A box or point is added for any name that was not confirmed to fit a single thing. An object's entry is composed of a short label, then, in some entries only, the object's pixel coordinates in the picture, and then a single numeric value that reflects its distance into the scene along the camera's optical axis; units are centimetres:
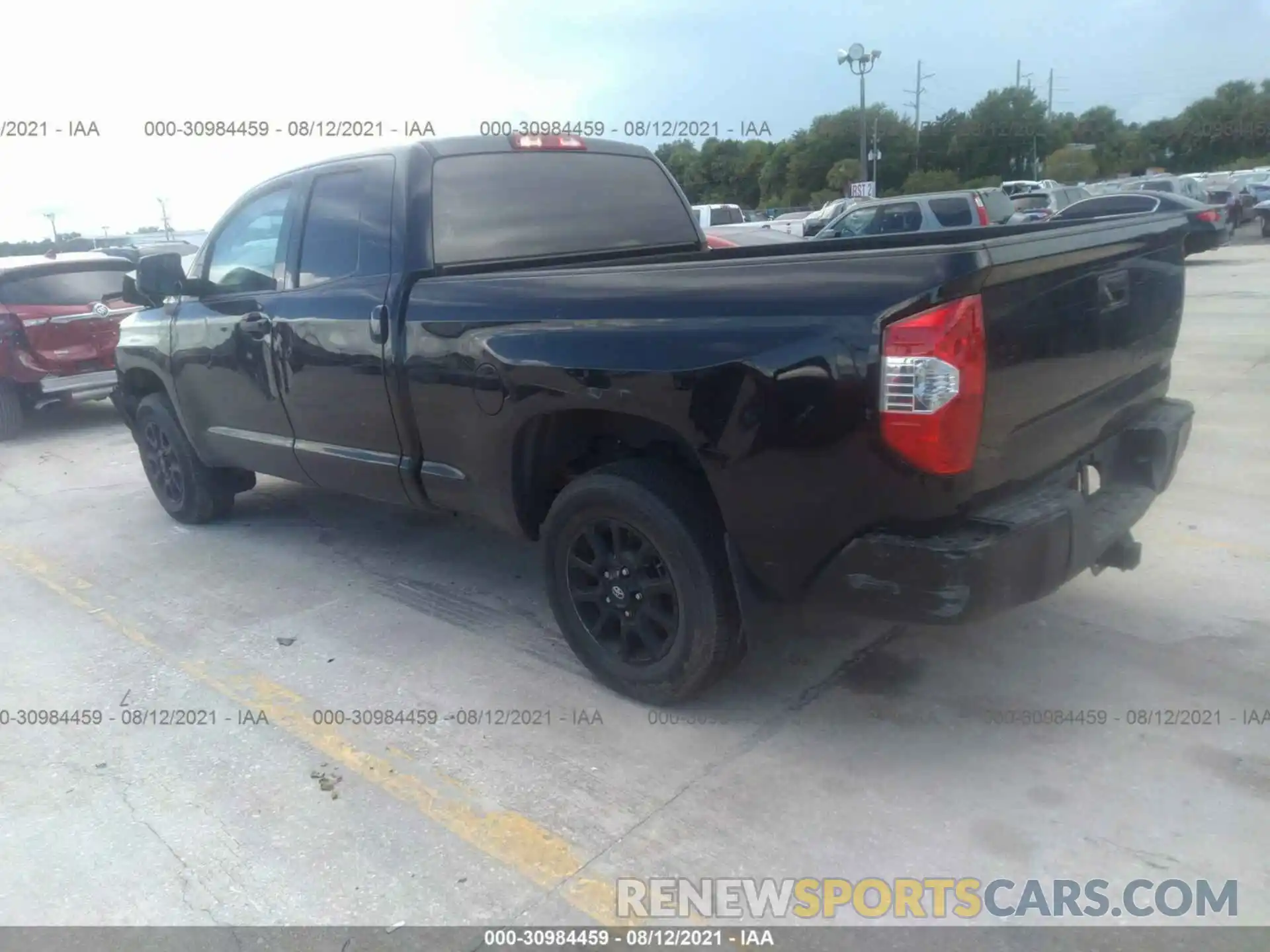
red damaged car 928
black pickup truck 271
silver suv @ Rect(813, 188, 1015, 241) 1591
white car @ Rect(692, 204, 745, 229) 2252
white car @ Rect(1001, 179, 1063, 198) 2675
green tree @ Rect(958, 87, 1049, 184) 5234
